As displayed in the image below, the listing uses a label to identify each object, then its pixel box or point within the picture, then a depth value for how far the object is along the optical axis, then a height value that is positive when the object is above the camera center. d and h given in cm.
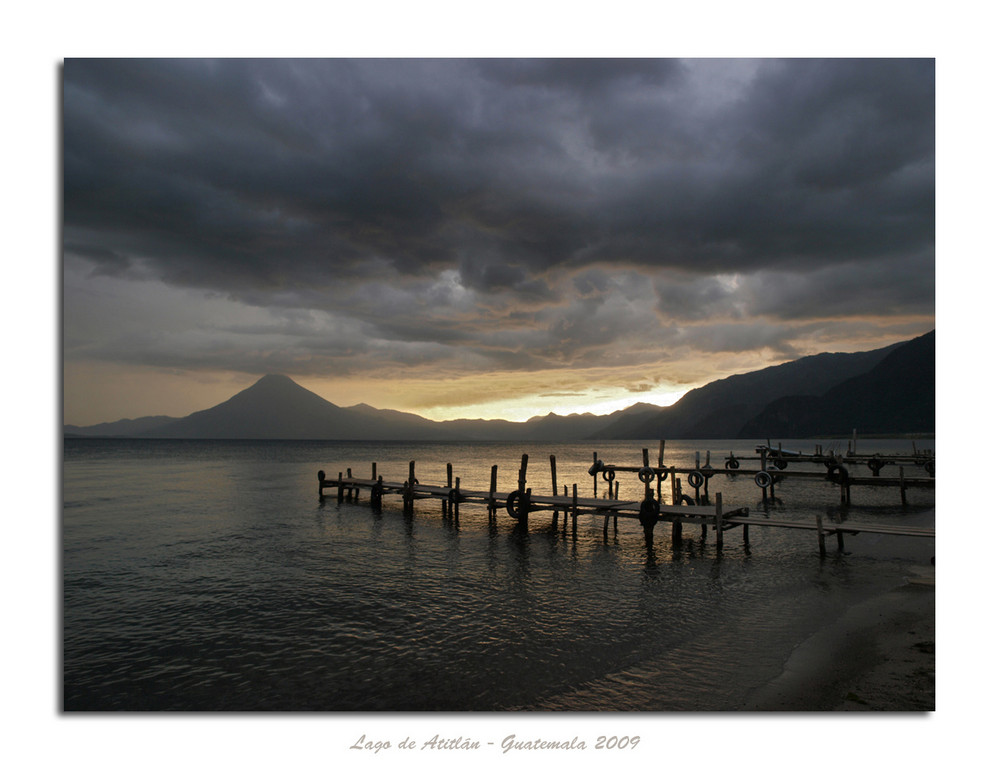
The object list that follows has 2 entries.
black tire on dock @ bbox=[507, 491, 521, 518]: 2478 -528
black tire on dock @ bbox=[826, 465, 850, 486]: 3172 -509
